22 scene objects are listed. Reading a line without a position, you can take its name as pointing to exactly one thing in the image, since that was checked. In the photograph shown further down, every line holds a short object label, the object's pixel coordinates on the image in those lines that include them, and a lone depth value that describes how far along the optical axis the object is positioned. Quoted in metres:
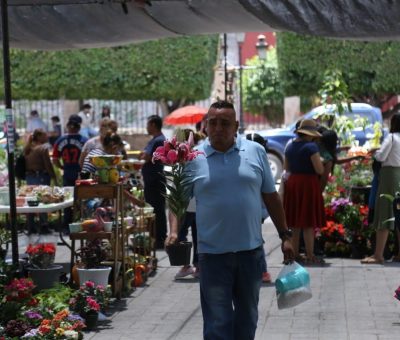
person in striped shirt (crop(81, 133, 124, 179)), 11.93
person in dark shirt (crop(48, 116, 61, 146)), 30.56
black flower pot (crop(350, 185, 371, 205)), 13.27
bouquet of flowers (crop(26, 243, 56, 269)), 10.12
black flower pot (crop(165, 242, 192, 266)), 7.46
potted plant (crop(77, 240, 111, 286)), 9.86
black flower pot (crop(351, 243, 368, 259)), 13.04
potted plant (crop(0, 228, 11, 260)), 10.85
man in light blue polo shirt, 6.41
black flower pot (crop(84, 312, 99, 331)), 8.84
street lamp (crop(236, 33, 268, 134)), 28.09
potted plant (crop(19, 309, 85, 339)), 7.91
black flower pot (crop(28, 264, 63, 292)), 9.88
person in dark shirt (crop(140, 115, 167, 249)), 13.60
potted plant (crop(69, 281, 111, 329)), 8.84
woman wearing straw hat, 12.24
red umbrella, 27.16
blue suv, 26.17
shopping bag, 6.64
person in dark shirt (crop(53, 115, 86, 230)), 15.70
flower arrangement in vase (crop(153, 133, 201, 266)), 6.61
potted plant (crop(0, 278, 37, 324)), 8.30
